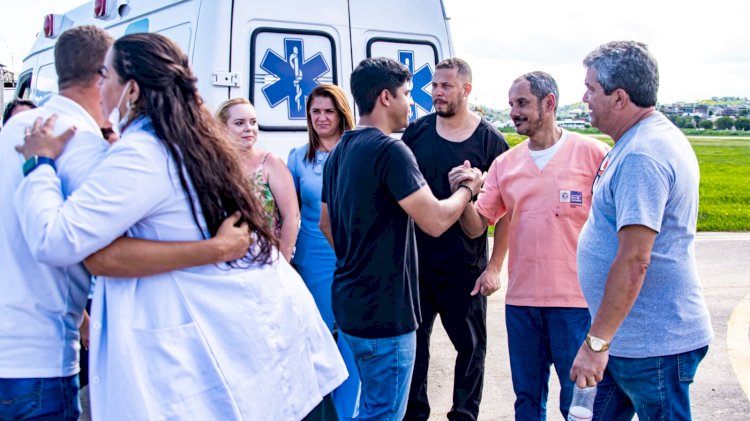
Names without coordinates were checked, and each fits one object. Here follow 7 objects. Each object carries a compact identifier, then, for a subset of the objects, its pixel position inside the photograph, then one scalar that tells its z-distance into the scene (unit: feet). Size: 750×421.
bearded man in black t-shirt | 14.05
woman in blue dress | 13.98
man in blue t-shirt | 8.23
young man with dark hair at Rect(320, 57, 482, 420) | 9.68
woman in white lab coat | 6.36
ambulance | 14.42
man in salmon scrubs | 11.91
